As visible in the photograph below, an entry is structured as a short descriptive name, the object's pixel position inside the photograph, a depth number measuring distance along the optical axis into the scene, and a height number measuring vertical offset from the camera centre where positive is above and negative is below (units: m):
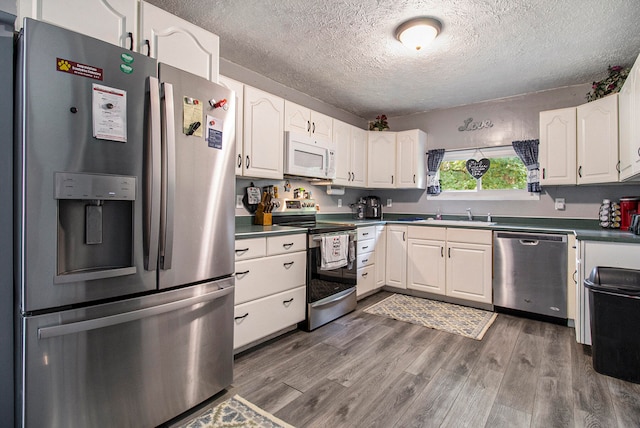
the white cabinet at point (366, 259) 3.49 -0.49
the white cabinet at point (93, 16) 1.38 +0.91
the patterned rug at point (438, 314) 2.85 -0.98
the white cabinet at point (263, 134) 2.69 +0.70
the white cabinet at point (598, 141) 2.77 +0.67
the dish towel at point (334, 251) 2.82 -0.33
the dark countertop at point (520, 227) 2.32 -0.11
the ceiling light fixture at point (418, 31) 2.22 +1.30
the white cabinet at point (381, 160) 4.25 +0.73
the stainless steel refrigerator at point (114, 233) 1.22 -0.08
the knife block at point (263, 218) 3.01 -0.03
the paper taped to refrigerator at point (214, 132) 1.73 +0.44
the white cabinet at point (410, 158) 4.15 +0.74
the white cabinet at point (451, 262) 3.30 -0.51
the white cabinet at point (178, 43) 1.71 +0.98
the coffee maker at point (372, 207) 4.49 +0.11
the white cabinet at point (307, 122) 3.08 +0.95
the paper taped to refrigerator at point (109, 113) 1.34 +0.43
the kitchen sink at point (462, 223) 3.51 -0.09
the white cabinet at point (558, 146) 3.06 +0.67
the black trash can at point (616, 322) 1.96 -0.66
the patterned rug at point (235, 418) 1.60 -1.04
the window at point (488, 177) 3.78 +0.47
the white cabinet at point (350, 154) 3.76 +0.74
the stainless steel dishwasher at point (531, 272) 2.92 -0.54
